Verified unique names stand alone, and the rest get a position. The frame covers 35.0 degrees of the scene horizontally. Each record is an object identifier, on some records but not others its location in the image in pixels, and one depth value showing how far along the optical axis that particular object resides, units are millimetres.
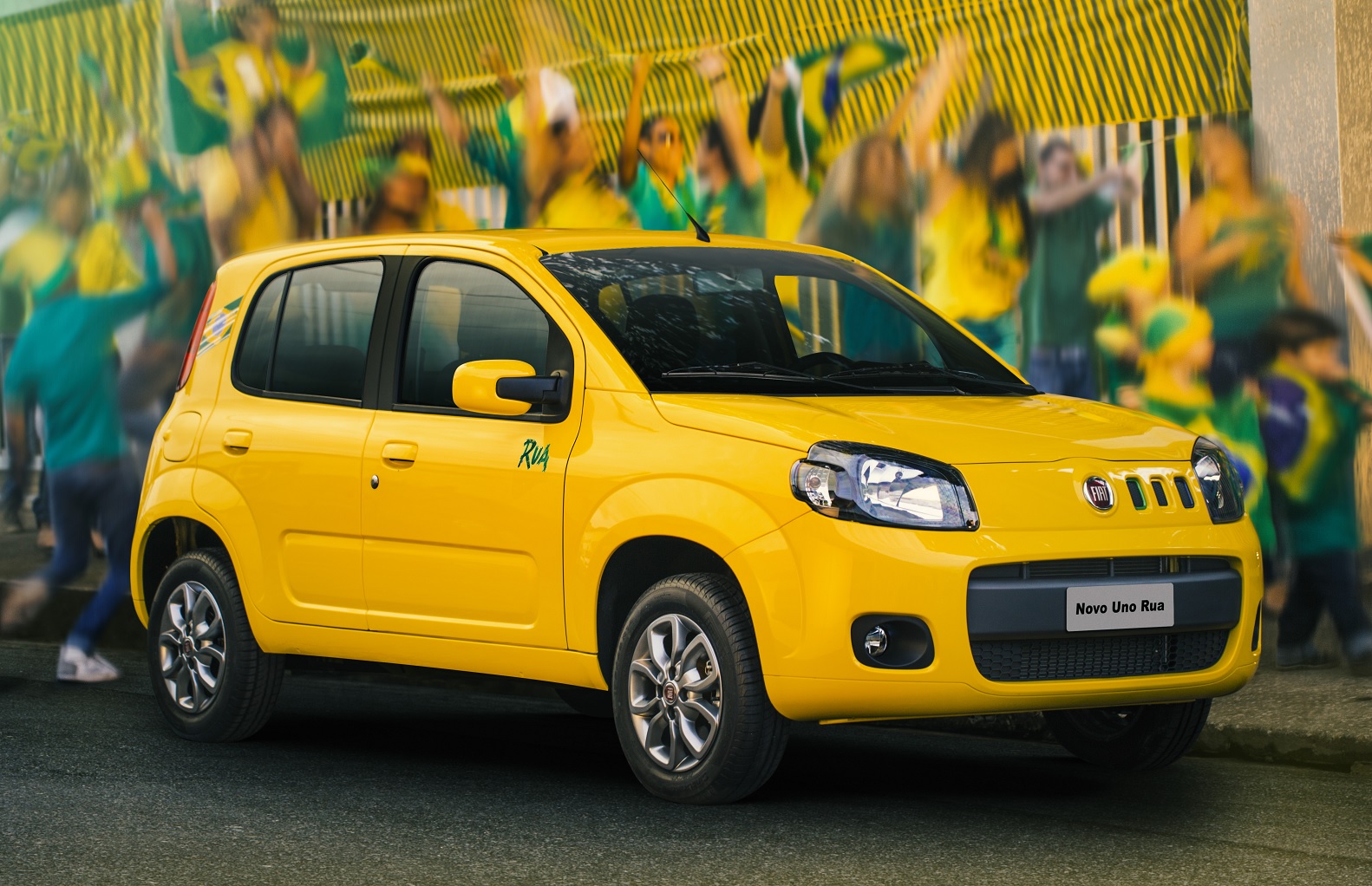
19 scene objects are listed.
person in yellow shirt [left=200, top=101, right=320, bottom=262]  13852
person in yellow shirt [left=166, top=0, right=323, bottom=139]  13945
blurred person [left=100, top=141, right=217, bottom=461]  13953
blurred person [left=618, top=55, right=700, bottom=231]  11867
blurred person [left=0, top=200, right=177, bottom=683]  13641
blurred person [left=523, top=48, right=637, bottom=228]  12336
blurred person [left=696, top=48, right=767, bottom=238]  11555
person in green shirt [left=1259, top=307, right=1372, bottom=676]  9469
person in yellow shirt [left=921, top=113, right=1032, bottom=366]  10539
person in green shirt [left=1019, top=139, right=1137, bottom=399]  10234
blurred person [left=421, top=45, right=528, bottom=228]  12711
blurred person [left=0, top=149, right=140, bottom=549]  14328
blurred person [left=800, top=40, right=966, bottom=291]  10859
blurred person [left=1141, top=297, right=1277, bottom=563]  9711
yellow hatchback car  6328
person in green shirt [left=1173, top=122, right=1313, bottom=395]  9570
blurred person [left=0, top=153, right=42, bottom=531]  14586
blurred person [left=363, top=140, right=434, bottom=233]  13211
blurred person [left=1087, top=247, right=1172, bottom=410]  10000
